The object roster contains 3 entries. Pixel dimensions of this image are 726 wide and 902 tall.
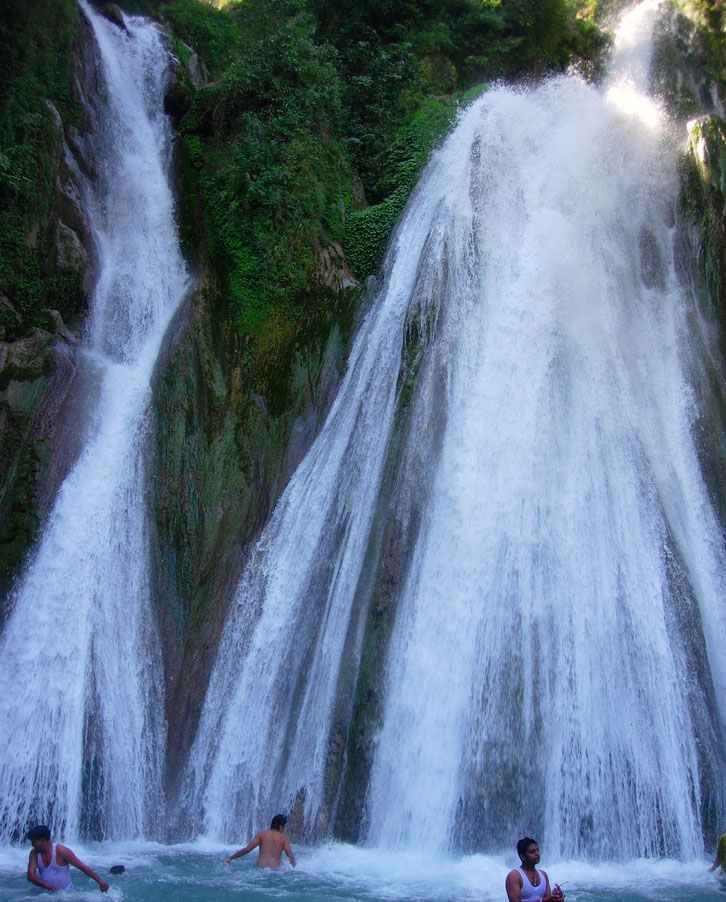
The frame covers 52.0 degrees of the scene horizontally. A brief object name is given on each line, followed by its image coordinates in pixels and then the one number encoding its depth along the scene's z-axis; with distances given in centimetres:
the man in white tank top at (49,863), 722
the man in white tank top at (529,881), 600
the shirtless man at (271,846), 828
